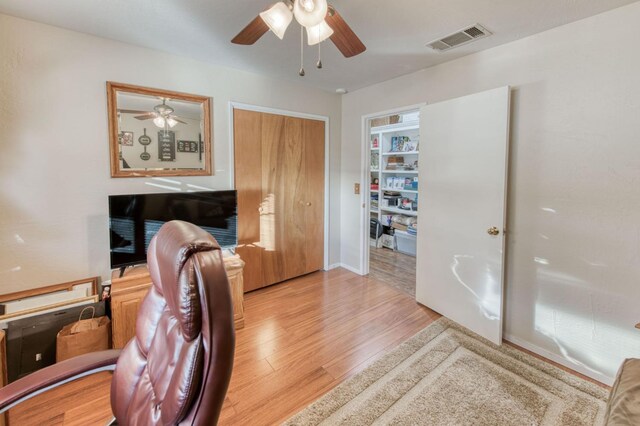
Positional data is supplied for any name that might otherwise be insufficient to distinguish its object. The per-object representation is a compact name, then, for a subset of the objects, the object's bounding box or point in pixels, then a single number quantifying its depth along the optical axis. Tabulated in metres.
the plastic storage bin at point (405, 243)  4.70
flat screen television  2.24
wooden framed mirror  2.38
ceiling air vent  2.10
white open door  2.26
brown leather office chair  0.68
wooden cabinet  2.09
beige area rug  1.64
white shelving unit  4.70
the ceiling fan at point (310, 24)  1.38
